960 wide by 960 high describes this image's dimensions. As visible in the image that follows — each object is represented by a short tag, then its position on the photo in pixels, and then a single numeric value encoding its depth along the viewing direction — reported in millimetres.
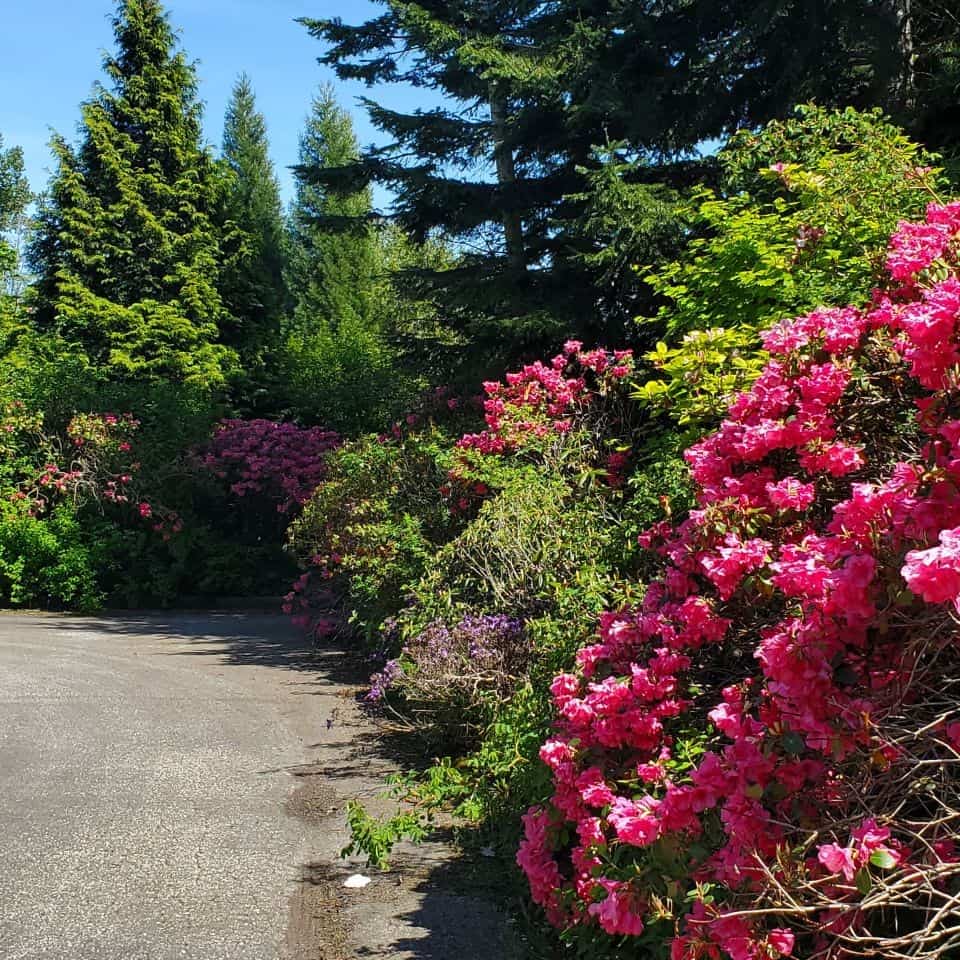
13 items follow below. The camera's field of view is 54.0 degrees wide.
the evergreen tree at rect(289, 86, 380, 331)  31375
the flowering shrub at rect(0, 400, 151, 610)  14852
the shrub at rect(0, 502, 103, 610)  14758
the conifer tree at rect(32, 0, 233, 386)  22062
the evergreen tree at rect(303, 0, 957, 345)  9602
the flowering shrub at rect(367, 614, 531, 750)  5418
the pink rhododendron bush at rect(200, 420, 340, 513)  15602
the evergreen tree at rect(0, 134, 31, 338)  33531
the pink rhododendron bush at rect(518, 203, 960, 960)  2152
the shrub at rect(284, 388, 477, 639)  8211
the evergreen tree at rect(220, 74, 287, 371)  24459
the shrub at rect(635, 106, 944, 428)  5062
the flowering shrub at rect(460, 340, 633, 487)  7961
